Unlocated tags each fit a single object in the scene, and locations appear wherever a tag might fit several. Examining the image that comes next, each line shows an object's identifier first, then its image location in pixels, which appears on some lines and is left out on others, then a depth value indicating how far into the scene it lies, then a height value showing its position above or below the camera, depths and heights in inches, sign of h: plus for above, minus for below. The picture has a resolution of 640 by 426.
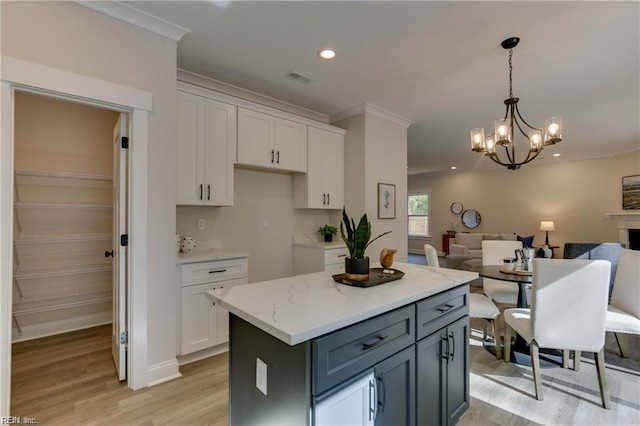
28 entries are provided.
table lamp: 289.9 -12.7
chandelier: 107.7 +28.6
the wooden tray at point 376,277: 63.5 -14.5
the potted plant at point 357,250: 64.7 -8.2
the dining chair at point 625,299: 91.7 -28.5
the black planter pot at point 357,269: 66.5 -12.2
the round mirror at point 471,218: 350.4 -5.1
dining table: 104.3 -49.8
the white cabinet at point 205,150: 108.4 +23.9
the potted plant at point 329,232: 161.8 -9.9
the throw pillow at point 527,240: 269.4 -23.5
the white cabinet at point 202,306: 102.1 -32.1
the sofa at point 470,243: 268.5 -28.4
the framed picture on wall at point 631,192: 248.2 +18.0
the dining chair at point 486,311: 106.4 -34.4
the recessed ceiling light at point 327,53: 103.7 +55.8
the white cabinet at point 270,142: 125.3 +31.8
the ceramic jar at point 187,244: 117.0 -12.0
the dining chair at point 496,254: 136.9 -19.0
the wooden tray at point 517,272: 110.4 -21.6
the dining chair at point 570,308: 82.3 -25.9
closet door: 89.6 -12.0
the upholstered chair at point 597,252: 168.2 -21.7
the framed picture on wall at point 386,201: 164.4 +7.1
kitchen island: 42.9 -23.3
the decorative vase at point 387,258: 76.7 -11.3
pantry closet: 124.2 -1.6
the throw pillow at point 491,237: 266.0 -21.0
